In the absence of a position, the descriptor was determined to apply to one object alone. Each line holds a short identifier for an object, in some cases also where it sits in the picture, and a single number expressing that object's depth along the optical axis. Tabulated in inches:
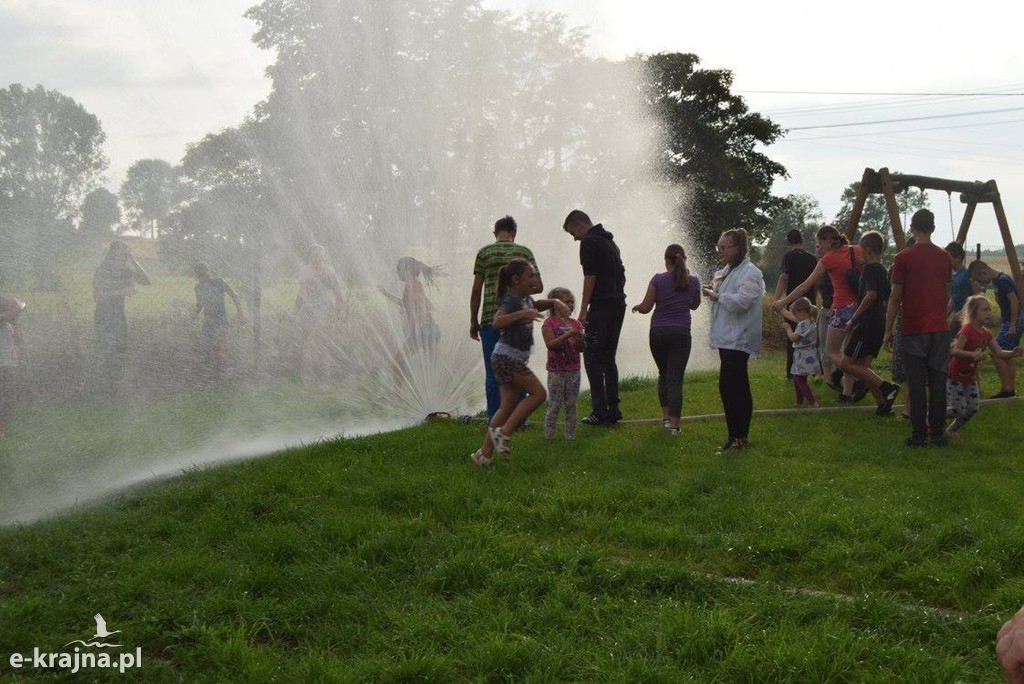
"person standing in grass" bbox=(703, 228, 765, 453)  332.5
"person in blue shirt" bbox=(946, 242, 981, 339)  509.0
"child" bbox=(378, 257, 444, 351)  416.2
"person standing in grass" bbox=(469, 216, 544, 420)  371.2
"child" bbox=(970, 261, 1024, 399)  503.5
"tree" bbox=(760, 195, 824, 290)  2707.2
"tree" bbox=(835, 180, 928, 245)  3829.7
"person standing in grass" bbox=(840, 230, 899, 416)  399.9
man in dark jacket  384.2
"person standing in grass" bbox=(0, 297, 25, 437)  369.1
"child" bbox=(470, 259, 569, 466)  309.1
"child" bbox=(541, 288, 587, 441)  345.1
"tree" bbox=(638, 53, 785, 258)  1289.4
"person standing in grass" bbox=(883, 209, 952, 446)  342.3
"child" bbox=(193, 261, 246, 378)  391.9
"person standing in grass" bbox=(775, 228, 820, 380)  514.6
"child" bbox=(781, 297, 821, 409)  442.6
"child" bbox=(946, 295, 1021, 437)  364.2
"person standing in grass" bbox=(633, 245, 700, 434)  372.8
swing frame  531.8
